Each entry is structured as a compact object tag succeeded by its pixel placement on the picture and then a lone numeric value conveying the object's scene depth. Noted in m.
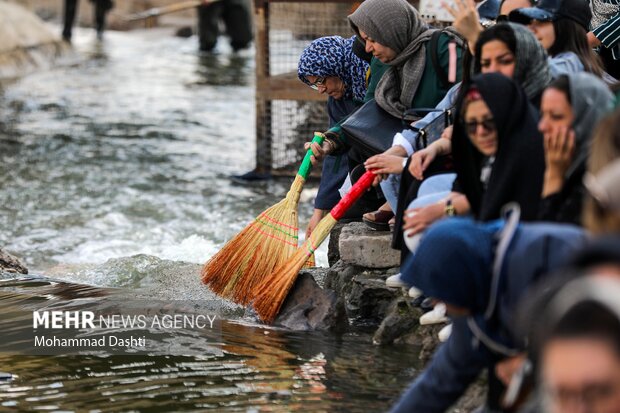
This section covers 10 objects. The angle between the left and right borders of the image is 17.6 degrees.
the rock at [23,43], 35.18
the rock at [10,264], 12.55
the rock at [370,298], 10.26
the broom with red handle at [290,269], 10.23
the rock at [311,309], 9.98
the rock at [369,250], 10.52
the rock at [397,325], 9.49
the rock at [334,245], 12.12
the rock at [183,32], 45.83
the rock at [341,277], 10.74
